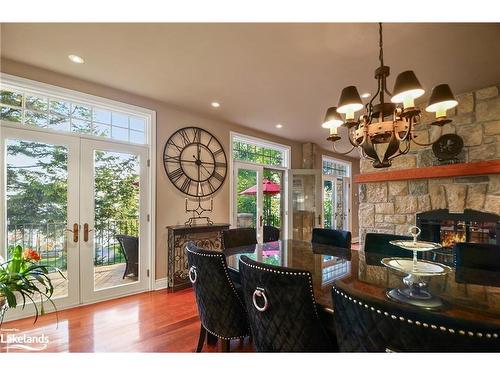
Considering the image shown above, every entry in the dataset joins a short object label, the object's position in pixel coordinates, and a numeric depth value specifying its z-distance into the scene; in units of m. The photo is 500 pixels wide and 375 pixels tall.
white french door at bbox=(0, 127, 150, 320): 2.55
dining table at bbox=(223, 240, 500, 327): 1.15
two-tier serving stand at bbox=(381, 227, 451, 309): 1.17
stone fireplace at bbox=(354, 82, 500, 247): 2.93
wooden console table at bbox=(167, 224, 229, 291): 3.42
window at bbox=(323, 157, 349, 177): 6.65
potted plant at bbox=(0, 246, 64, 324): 1.40
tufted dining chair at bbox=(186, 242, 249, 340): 1.59
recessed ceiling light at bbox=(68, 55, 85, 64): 2.34
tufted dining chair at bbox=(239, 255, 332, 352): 1.16
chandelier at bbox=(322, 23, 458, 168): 1.46
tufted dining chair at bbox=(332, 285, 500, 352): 0.69
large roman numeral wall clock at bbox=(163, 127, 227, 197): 3.69
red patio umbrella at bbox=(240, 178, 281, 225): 5.26
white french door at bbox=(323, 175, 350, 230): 6.58
